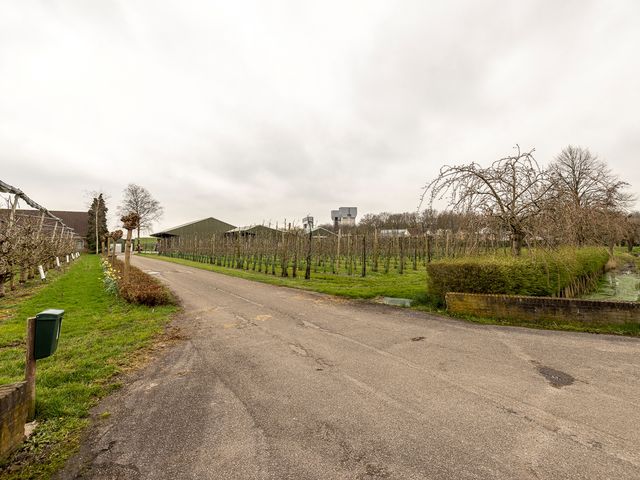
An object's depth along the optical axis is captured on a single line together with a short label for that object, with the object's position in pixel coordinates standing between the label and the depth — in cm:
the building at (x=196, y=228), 6062
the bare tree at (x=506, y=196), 775
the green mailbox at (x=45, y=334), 306
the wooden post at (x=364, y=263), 1798
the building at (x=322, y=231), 5850
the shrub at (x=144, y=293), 931
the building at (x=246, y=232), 2691
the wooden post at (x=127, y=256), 1133
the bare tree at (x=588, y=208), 746
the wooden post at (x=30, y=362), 304
